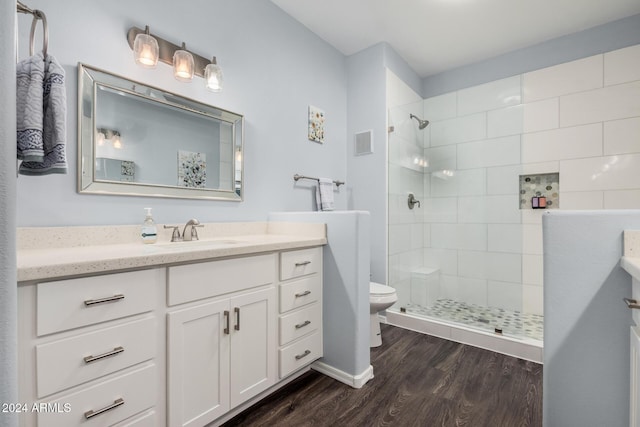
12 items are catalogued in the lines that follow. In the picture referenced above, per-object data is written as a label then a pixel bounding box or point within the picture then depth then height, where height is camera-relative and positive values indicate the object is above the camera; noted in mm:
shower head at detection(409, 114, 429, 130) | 3084 +958
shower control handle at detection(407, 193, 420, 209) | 3014 +137
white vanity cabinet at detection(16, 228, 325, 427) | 856 -444
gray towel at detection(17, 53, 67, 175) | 853 +285
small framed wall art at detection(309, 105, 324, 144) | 2633 +818
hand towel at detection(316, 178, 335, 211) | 2633 +172
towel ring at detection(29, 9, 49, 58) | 876 +559
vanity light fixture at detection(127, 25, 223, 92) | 1525 +875
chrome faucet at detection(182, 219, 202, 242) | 1648 -100
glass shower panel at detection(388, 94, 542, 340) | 2730 -34
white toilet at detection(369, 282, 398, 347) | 2158 -647
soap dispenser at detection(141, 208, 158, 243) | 1508 -83
